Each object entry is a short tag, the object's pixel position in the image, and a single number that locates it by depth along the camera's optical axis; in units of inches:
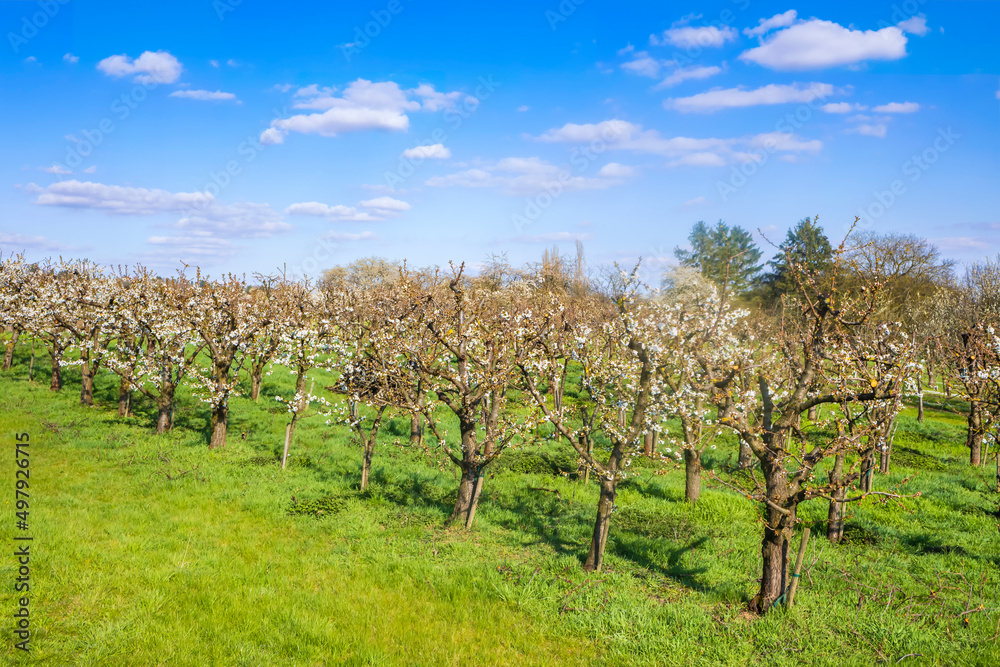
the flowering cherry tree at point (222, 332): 742.5
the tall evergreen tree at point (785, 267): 2154.3
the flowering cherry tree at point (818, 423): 344.5
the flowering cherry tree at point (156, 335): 786.2
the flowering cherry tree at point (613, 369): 441.7
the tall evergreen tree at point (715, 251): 2960.1
